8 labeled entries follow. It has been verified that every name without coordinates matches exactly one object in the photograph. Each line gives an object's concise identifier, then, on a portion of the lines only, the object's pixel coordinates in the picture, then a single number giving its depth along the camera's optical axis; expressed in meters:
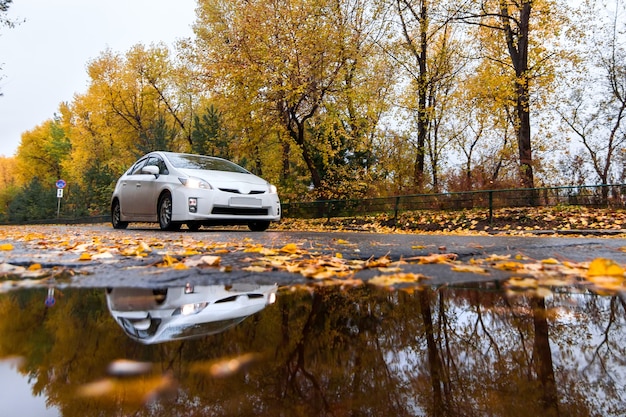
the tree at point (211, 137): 23.30
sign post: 27.23
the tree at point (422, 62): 16.86
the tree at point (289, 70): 14.64
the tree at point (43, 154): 46.28
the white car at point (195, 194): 7.27
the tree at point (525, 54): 13.86
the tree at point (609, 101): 20.84
